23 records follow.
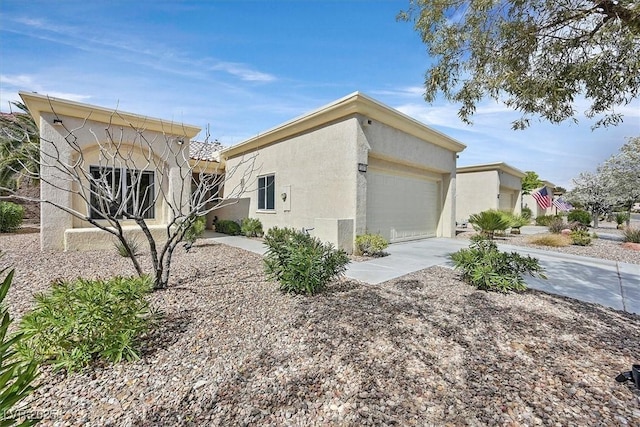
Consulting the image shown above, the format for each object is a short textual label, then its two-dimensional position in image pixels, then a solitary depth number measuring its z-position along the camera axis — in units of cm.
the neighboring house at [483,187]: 2042
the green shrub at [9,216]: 1267
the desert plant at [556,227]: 1512
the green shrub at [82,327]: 311
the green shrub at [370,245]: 915
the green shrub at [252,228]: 1353
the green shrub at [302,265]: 533
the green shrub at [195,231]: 995
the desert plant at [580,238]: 1210
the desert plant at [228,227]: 1443
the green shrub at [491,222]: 1382
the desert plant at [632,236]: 1247
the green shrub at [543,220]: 2190
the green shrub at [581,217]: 2031
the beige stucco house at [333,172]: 933
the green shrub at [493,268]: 580
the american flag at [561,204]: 2438
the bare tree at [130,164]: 949
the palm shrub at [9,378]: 160
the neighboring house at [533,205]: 3102
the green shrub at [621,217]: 2163
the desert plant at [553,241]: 1201
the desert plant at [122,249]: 843
